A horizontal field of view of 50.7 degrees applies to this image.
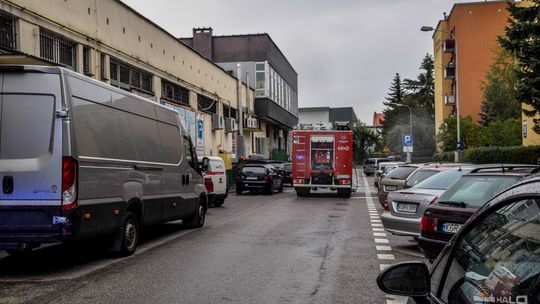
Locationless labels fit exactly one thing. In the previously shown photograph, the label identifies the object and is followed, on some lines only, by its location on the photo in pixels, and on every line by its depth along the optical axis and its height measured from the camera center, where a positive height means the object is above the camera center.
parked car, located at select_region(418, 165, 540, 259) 7.39 -0.61
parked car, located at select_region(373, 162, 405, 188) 27.07 -0.48
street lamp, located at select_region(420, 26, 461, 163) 30.36 +0.75
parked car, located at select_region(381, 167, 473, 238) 10.24 -0.81
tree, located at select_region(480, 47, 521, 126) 36.54 +4.59
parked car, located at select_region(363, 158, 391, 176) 56.59 -0.74
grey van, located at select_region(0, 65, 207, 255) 7.69 +0.02
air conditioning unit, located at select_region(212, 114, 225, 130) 34.69 +2.35
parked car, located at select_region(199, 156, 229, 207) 19.94 -0.77
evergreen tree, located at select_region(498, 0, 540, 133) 18.05 +3.60
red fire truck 25.95 -0.02
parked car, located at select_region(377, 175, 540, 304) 2.15 -0.45
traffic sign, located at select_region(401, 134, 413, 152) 43.03 +1.17
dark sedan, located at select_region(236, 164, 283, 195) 27.97 -0.93
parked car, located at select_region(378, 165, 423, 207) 17.25 -0.66
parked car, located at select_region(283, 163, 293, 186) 35.28 -0.89
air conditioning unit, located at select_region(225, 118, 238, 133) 37.03 +2.31
